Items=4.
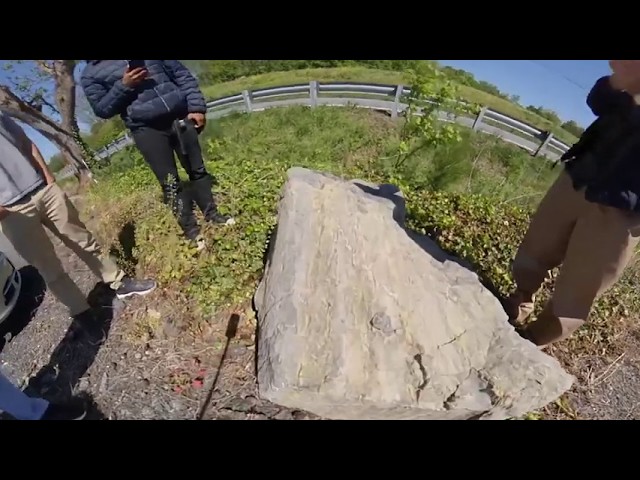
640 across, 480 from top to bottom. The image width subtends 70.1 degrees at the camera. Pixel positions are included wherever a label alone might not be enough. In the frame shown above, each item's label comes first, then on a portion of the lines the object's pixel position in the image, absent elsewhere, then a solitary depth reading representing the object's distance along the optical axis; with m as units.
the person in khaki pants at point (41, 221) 2.08
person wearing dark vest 1.68
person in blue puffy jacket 2.23
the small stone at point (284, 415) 2.28
